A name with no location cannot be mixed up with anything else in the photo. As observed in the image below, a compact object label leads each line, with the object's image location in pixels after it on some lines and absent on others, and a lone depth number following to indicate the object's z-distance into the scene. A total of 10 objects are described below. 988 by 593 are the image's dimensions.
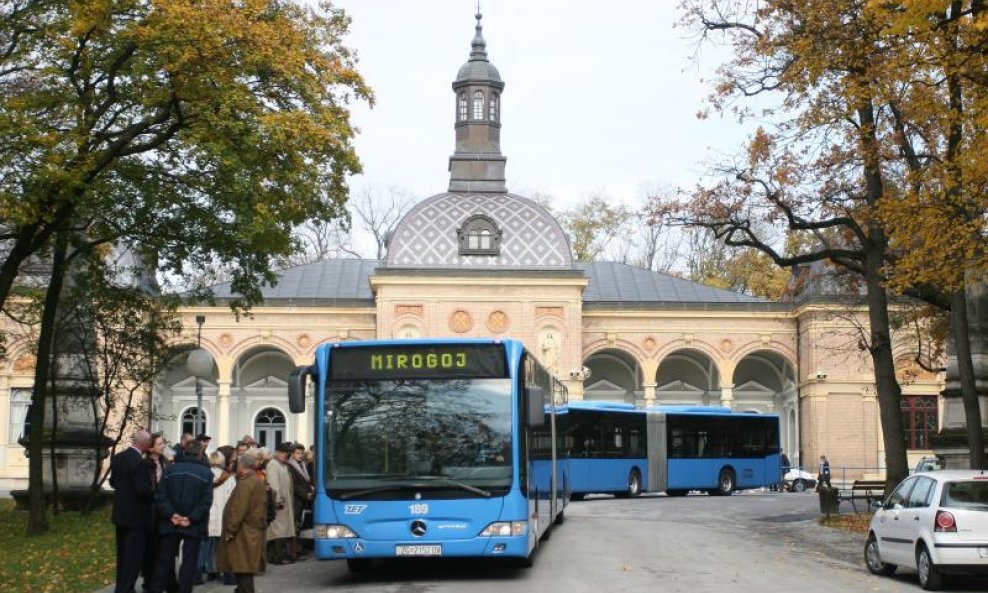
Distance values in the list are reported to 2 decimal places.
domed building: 53.94
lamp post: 23.50
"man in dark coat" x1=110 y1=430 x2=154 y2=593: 12.45
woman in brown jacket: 12.52
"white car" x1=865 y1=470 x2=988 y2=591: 13.80
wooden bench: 27.48
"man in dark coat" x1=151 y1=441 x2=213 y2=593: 12.38
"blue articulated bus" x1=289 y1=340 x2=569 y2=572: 14.00
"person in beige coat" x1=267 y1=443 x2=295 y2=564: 16.61
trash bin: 26.11
